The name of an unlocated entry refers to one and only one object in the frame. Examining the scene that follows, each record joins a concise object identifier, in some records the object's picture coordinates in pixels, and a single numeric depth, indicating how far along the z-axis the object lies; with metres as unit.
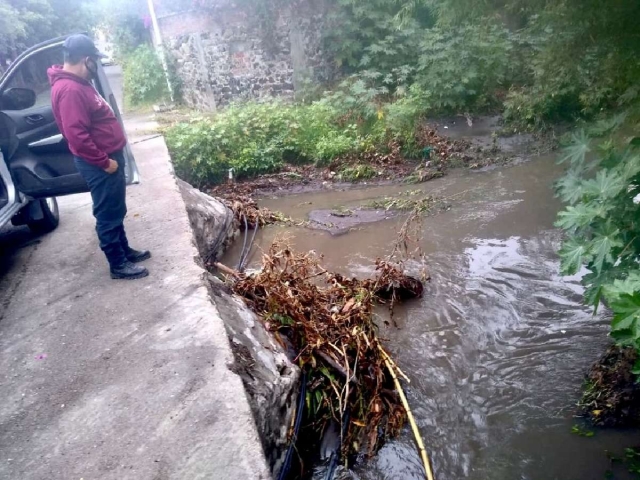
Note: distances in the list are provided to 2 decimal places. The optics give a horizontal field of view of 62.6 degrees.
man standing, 3.83
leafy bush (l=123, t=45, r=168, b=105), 16.15
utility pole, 14.88
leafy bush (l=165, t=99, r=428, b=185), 10.09
